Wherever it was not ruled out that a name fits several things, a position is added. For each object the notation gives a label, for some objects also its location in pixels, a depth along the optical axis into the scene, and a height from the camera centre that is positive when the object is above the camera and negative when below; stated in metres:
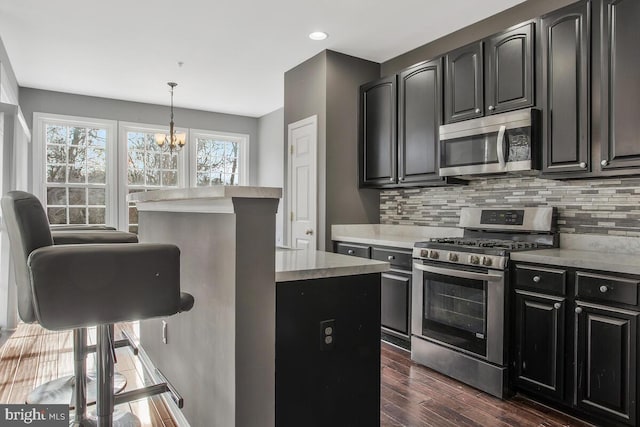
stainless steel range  2.60 -0.58
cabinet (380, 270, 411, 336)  3.36 -0.76
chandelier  4.82 +0.82
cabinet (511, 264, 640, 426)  2.06 -0.71
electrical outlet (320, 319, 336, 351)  1.54 -0.47
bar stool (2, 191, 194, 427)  1.29 -0.22
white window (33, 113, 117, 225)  5.45 +0.55
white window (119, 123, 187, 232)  5.94 +0.66
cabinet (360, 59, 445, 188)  3.51 +0.76
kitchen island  1.37 -0.33
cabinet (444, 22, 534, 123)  2.78 +0.98
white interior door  4.20 +0.28
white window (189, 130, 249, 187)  6.57 +0.84
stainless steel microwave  2.74 +0.48
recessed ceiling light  3.67 +1.57
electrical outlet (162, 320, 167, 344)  2.33 -0.70
